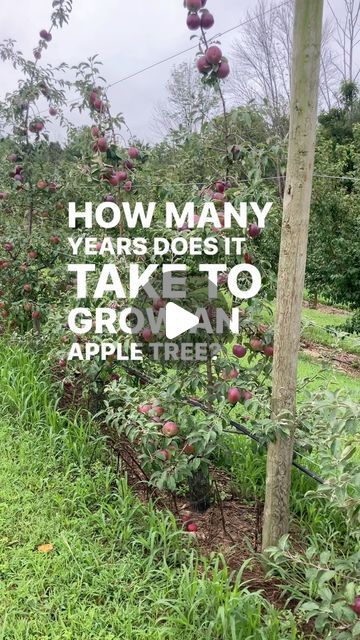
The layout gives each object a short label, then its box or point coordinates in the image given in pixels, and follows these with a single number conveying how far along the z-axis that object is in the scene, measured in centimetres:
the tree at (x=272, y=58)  1670
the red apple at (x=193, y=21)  188
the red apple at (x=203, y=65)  192
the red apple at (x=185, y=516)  214
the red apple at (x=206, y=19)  189
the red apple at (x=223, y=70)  193
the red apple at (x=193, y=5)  185
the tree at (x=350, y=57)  1911
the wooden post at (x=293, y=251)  159
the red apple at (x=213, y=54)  190
